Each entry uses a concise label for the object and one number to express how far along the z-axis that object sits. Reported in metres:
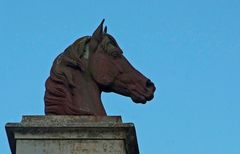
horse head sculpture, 14.40
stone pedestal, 13.61
